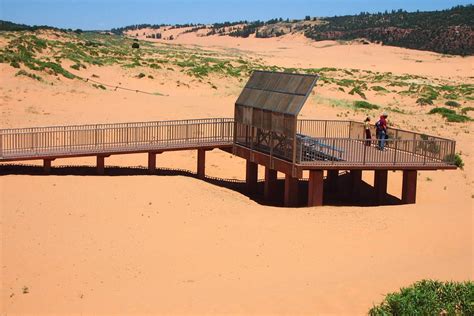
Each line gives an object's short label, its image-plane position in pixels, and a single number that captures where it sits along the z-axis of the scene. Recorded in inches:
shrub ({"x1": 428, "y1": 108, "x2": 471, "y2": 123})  1607.0
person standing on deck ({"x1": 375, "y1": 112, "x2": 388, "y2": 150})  905.0
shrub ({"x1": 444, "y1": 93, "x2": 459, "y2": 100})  2067.1
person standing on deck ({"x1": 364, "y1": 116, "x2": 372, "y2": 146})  945.5
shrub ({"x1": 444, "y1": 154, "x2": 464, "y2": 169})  1119.6
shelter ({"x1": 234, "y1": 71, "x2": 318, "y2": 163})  772.6
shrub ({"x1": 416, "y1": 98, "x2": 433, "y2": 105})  1952.5
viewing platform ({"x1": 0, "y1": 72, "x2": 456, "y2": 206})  784.9
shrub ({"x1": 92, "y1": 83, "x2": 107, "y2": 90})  1655.4
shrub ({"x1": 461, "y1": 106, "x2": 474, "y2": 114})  1757.9
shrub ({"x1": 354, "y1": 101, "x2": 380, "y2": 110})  1745.8
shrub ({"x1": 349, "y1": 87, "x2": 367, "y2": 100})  2065.5
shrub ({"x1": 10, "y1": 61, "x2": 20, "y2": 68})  1624.0
